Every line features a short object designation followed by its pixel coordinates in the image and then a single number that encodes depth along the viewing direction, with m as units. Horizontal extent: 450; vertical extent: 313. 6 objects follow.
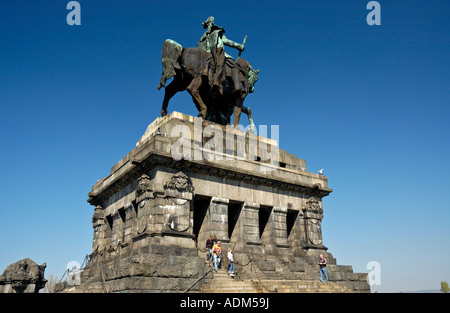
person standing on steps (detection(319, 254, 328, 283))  22.31
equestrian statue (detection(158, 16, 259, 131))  25.00
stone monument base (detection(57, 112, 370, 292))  18.08
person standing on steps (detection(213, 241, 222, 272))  19.44
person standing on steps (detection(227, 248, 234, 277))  19.27
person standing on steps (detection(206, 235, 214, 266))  20.11
